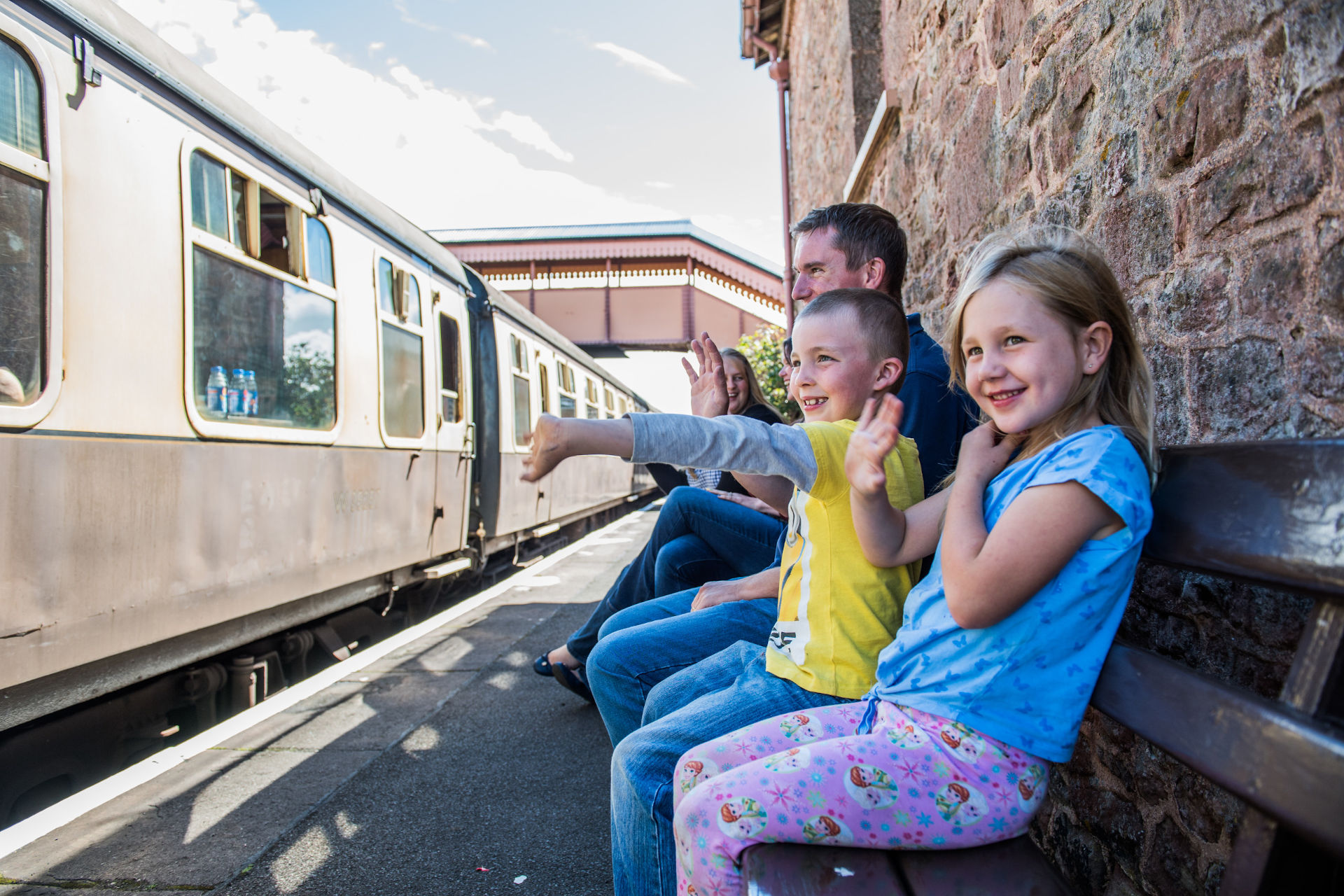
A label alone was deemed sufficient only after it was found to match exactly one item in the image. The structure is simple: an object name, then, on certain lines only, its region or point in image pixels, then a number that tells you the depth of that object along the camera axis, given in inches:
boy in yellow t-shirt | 51.1
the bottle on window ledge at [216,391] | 130.0
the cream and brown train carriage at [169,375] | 98.1
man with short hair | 71.1
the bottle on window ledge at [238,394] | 135.9
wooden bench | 31.2
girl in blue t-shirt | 43.4
